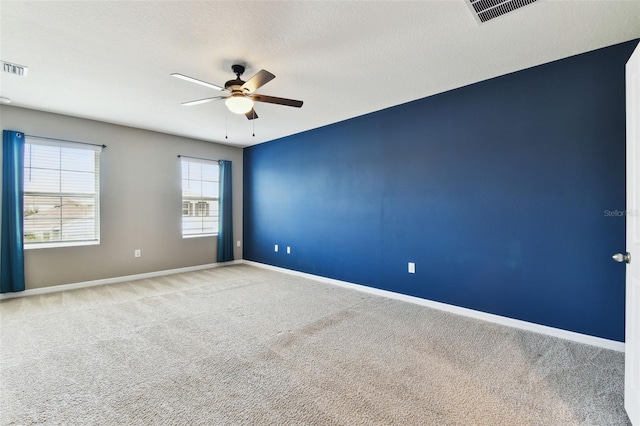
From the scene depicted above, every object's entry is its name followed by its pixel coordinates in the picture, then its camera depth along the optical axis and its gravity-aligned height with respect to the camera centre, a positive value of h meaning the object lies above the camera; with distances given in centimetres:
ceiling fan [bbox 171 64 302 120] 247 +104
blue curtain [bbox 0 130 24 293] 370 -2
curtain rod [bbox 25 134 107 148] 393 +102
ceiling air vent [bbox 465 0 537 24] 190 +137
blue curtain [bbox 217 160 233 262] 583 -15
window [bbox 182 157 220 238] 546 +27
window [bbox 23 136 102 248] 396 +27
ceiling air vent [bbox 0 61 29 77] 270 +137
